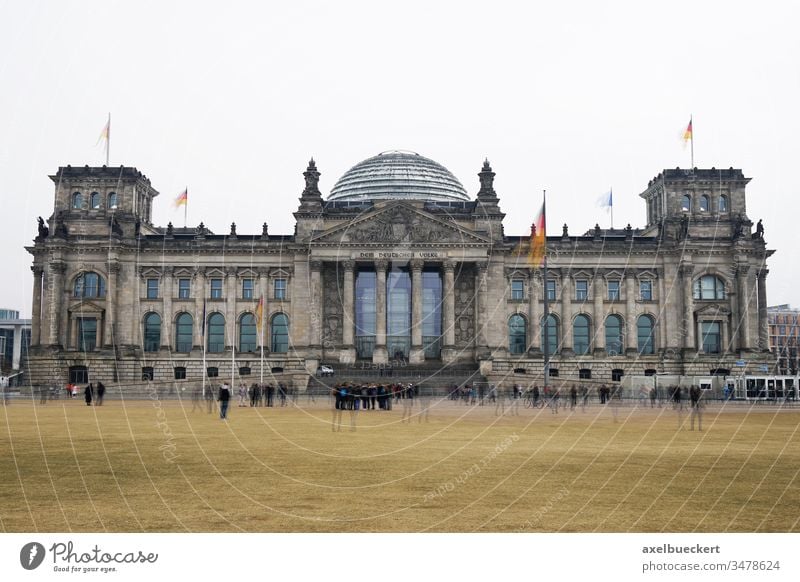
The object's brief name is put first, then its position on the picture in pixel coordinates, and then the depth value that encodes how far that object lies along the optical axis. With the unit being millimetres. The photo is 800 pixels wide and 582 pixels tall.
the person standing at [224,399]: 39688
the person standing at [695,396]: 41688
